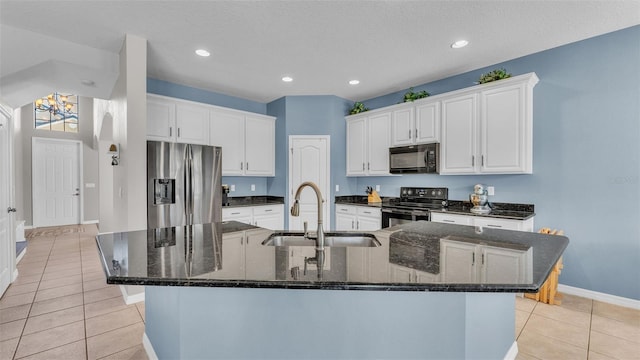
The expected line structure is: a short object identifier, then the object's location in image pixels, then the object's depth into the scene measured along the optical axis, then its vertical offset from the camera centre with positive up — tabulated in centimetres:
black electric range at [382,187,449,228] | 361 -38
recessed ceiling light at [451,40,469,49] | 292 +141
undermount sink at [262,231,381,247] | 177 -39
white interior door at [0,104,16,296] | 298 -36
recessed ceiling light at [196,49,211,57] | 311 +142
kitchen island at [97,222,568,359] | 102 -53
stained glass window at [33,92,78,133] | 690 +169
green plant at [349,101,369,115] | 479 +119
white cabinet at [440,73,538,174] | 303 +57
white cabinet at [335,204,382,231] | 409 -61
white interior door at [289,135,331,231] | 474 +17
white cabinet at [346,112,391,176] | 433 +56
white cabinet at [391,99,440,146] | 375 +77
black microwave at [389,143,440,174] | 374 +26
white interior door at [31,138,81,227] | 680 -8
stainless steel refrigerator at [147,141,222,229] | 310 -7
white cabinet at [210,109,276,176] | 435 +61
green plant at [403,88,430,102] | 393 +117
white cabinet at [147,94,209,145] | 367 +80
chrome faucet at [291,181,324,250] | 142 -19
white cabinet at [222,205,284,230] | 417 -57
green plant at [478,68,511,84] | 320 +118
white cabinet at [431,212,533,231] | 289 -48
